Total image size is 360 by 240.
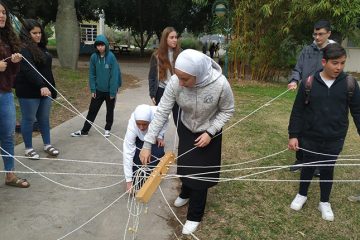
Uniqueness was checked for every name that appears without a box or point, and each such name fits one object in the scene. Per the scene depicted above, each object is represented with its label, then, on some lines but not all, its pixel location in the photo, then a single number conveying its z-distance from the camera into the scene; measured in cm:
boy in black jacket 295
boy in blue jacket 511
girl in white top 333
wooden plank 216
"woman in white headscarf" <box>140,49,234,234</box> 245
